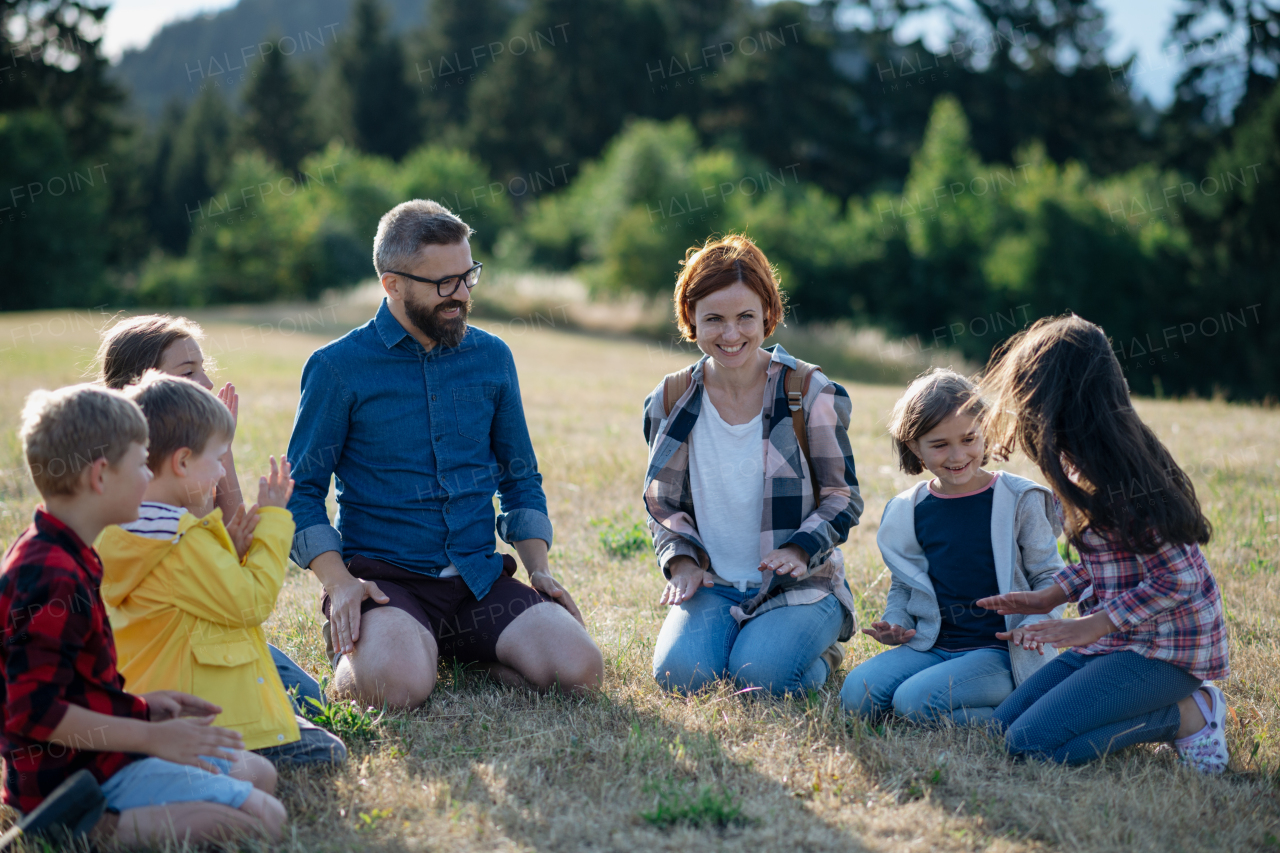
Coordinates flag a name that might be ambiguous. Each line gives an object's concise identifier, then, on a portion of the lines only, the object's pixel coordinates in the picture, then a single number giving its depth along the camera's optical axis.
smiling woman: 3.93
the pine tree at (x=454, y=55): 59.44
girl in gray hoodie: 3.59
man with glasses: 3.84
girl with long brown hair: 3.10
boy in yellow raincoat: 2.84
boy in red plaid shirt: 2.44
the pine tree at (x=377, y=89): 60.91
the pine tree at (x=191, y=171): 61.12
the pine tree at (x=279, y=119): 59.28
